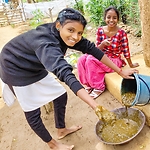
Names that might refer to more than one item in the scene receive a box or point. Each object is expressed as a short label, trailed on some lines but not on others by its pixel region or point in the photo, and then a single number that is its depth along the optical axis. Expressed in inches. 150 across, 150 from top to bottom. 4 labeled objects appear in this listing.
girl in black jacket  36.7
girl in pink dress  77.9
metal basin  54.9
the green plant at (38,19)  248.6
